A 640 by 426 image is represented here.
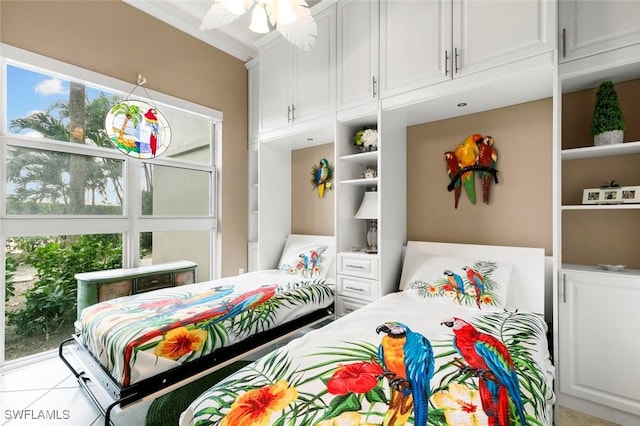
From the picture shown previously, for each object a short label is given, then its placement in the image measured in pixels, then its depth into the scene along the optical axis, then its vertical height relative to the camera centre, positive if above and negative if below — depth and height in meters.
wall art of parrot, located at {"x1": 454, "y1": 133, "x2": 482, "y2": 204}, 2.28 +0.42
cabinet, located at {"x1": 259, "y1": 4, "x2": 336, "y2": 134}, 2.63 +1.32
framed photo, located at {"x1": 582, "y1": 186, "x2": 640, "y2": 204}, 1.64 +0.10
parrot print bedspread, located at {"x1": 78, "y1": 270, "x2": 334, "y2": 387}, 1.51 -0.65
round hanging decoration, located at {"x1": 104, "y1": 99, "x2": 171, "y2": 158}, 2.74 +0.83
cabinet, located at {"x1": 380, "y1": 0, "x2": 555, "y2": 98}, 1.71 +1.14
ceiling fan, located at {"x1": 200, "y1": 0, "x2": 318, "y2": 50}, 1.68 +1.19
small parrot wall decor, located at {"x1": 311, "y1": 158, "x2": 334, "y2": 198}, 3.21 +0.42
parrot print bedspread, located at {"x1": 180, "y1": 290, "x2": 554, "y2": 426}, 0.96 -0.64
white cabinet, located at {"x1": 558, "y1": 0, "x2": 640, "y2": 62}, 1.59 +1.06
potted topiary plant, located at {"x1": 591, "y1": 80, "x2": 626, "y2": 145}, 1.68 +0.56
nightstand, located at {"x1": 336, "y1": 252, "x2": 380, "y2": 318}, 2.36 -0.57
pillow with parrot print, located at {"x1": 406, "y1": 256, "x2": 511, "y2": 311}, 1.92 -0.48
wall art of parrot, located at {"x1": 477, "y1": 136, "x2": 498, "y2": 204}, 2.22 +0.41
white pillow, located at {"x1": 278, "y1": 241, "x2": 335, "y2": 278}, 2.89 -0.48
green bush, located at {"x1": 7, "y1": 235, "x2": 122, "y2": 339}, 2.47 -0.58
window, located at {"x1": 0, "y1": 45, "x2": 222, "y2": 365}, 2.35 +0.18
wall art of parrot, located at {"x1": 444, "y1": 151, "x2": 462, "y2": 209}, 2.37 +0.34
